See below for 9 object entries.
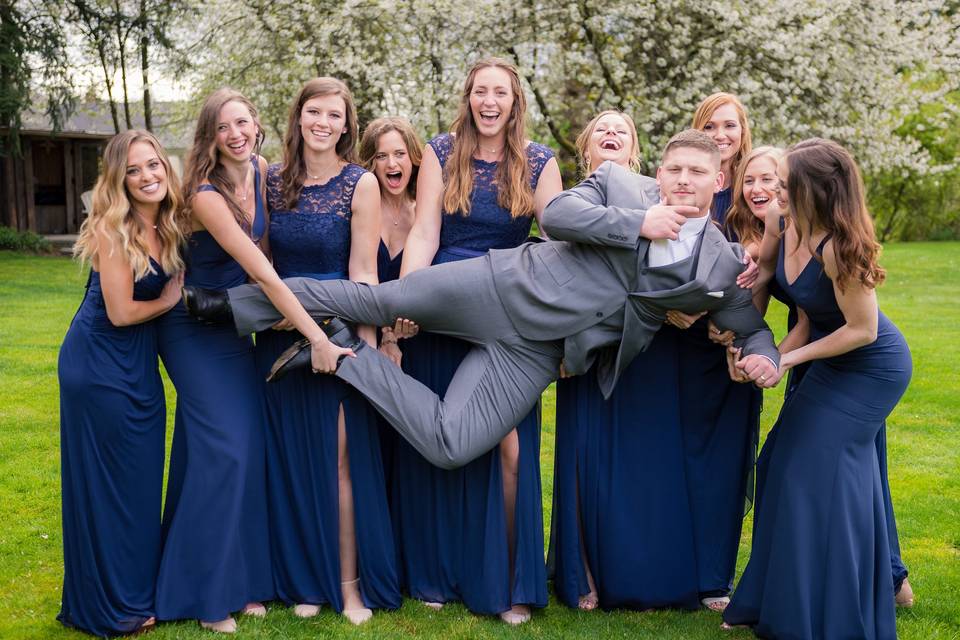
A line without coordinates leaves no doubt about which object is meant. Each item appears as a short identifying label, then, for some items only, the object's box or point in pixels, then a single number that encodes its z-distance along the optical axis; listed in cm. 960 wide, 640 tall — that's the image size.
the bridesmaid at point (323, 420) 450
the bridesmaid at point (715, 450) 472
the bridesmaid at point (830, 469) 393
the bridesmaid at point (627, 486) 462
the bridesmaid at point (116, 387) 416
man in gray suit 411
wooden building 2847
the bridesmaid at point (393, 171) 517
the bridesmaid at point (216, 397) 427
